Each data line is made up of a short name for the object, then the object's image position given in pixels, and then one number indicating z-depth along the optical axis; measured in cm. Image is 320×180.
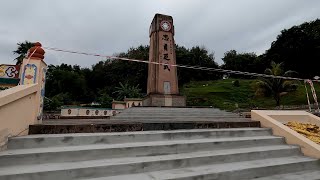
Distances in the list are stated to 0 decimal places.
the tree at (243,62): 3508
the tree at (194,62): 3348
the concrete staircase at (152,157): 207
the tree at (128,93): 2232
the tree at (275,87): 1685
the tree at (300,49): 2855
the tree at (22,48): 2509
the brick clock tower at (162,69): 936
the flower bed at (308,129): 369
